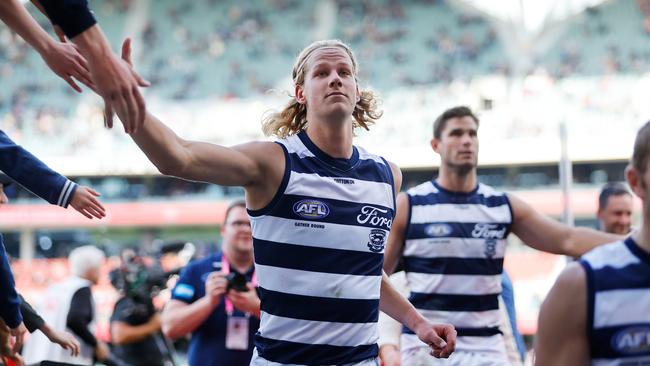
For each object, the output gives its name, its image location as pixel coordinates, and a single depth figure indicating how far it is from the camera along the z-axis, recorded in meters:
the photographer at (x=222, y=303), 5.00
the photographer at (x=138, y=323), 8.29
